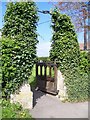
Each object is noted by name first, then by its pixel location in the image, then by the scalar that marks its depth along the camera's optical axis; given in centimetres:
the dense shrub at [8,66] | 307
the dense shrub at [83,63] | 431
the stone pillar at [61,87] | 414
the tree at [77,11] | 727
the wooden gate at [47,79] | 431
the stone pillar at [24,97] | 325
